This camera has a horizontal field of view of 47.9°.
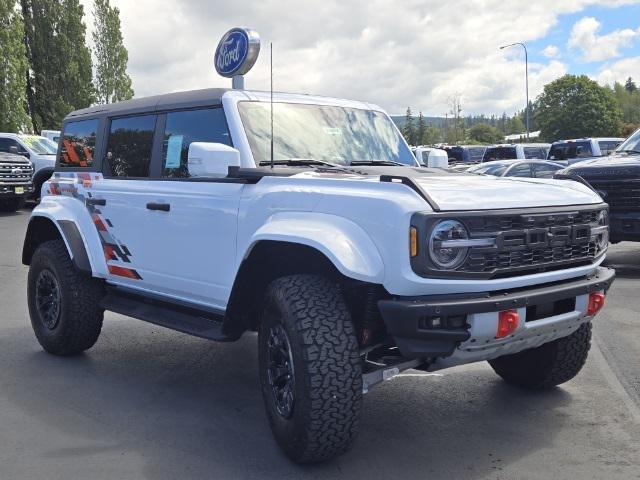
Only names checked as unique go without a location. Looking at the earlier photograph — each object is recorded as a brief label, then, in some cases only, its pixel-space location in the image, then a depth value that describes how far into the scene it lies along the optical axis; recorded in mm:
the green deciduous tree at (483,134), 114125
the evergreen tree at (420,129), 117312
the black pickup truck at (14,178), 17656
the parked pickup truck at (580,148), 20266
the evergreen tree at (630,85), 170775
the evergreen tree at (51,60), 47094
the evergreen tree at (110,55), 56375
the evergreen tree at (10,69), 38438
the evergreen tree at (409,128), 112762
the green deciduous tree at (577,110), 75688
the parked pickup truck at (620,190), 8875
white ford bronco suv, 3330
